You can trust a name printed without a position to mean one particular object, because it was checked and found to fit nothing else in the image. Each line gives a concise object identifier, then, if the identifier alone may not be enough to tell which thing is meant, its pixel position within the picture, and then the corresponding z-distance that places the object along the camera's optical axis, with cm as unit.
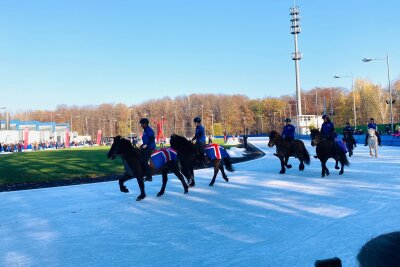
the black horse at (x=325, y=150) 1173
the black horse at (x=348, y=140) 1955
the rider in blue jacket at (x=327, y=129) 1216
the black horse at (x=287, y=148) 1278
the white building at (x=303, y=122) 7775
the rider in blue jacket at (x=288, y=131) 1312
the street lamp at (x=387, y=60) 3266
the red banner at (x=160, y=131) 5056
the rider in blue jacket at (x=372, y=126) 1870
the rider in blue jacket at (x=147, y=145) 884
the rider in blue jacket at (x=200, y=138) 1112
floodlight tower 8500
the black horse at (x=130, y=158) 866
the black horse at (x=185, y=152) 1020
